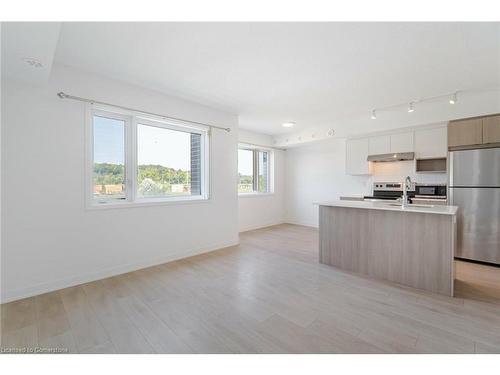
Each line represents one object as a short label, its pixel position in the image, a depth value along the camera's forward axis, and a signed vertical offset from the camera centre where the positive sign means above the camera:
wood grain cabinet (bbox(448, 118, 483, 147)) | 3.61 +0.82
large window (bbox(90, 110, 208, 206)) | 3.13 +0.37
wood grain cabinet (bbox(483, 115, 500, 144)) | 3.46 +0.82
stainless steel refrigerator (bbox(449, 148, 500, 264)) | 3.45 -0.23
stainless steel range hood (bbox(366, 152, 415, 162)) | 4.45 +0.56
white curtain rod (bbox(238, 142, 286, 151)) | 5.96 +1.03
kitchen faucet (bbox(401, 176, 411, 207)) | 3.04 -0.01
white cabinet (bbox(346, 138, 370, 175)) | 5.14 +0.63
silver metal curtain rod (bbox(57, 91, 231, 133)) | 2.71 +1.03
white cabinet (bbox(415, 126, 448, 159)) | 4.15 +0.75
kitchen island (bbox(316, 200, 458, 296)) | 2.60 -0.70
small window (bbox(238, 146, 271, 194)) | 6.21 +0.39
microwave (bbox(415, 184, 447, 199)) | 4.35 -0.11
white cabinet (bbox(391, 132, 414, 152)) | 4.52 +0.83
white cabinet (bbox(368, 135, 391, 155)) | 4.82 +0.83
